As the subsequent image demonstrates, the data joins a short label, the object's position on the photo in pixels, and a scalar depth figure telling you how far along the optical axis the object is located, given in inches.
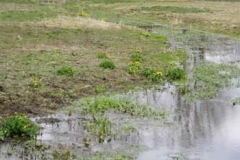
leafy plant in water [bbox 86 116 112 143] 525.6
